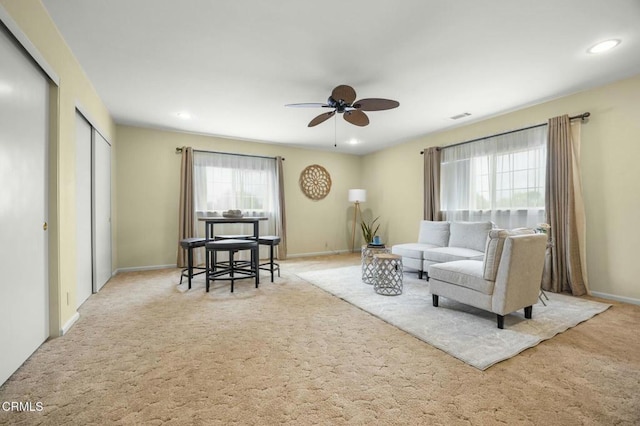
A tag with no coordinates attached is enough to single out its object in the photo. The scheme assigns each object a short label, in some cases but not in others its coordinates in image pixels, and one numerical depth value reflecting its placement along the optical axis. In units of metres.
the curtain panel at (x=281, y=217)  5.71
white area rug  1.98
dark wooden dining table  3.64
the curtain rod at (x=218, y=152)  4.89
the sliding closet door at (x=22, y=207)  1.56
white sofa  3.80
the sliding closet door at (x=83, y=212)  2.80
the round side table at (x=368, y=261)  3.86
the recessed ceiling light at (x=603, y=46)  2.38
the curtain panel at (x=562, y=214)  3.32
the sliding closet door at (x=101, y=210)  3.33
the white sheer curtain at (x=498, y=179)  3.77
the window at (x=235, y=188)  5.08
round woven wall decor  6.24
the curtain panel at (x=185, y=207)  4.81
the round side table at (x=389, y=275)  3.29
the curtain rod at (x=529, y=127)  3.30
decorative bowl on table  3.76
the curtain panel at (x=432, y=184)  4.98
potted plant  6.10
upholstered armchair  2.26
